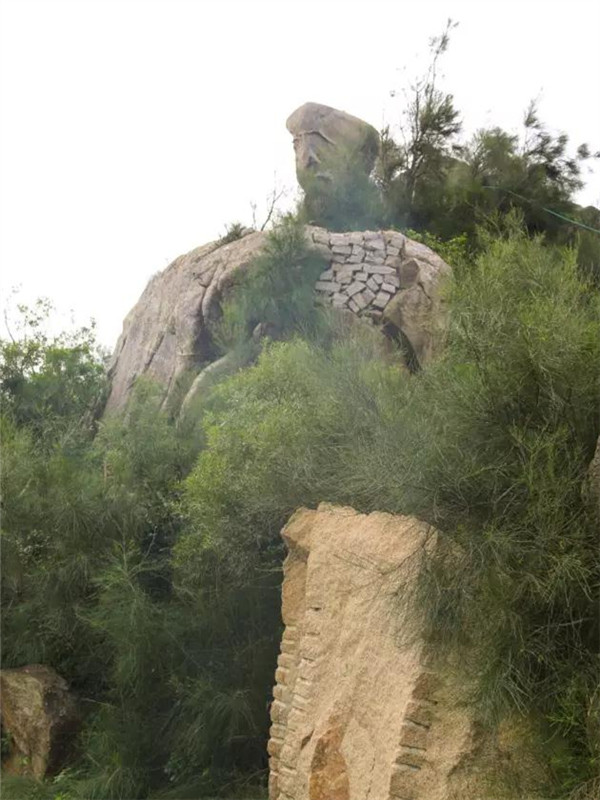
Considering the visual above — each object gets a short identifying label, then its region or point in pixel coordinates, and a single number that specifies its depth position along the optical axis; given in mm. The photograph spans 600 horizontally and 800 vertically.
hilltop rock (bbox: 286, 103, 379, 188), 25984
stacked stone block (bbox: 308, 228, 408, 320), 21125
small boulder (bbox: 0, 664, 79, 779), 16844
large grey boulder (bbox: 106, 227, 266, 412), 22953
